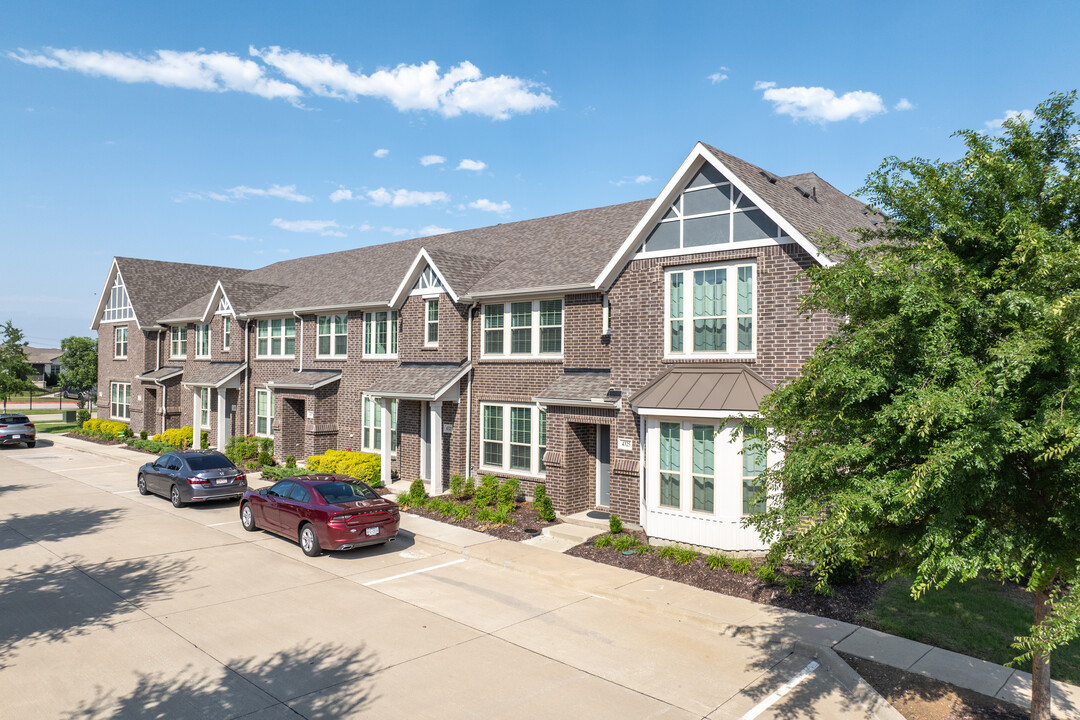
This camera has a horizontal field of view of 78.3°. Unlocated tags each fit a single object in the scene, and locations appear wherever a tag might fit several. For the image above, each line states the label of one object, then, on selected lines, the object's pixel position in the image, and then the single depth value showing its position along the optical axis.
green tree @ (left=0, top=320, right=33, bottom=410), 41.91
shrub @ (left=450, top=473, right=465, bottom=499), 19.98
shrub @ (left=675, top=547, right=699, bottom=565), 13.34
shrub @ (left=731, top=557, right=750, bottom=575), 12.67
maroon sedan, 14.21
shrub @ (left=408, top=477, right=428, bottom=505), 19.06
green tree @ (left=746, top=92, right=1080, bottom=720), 5.19
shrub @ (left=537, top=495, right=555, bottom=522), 16.86
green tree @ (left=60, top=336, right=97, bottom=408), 51.34
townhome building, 14.06
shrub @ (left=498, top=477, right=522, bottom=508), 17.66
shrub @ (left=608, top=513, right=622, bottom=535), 15.20
